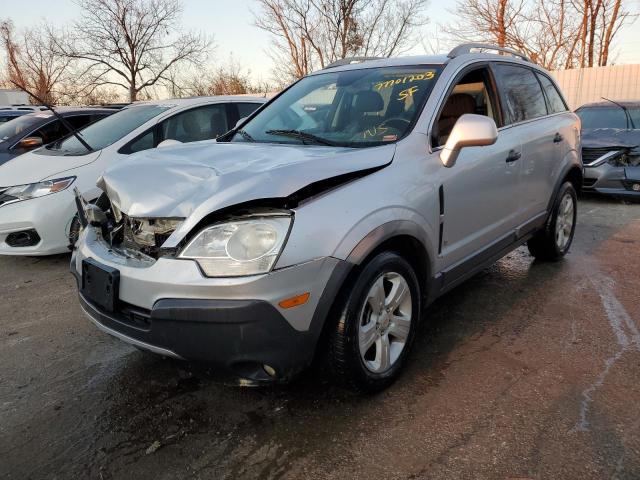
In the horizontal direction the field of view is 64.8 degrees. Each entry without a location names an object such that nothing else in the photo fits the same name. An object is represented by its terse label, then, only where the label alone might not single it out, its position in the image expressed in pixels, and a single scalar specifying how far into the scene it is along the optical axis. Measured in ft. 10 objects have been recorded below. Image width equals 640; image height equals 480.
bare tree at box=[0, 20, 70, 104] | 90.79
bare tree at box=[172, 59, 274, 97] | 95.55
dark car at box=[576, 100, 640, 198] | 23.86
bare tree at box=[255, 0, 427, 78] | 83.20
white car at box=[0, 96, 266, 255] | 15.37
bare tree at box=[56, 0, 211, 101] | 88.69
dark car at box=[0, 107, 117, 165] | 22.04
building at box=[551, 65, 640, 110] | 47.24
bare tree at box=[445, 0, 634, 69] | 68.39
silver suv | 6.72
